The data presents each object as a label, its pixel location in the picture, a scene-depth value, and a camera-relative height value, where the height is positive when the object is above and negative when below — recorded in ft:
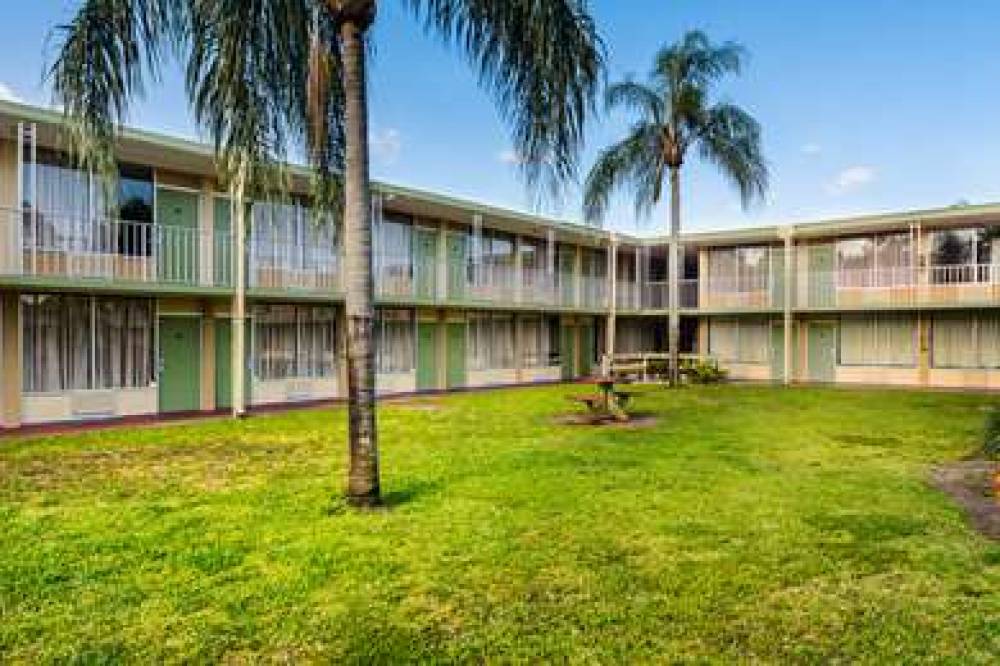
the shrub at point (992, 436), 30.91 -5.03
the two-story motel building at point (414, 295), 45.62 +3.34
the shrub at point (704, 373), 81.56 -5.25
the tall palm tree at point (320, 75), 22.56 +8.90
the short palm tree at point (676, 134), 68.23 +20.03
